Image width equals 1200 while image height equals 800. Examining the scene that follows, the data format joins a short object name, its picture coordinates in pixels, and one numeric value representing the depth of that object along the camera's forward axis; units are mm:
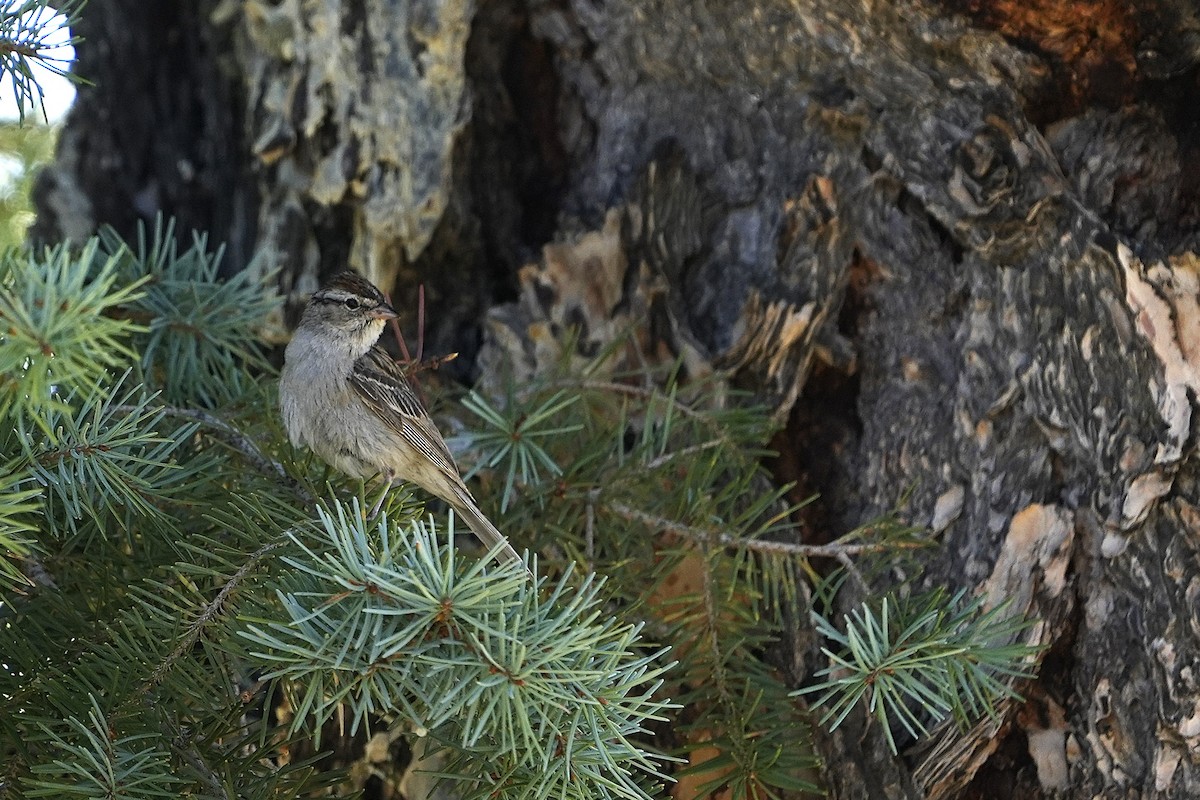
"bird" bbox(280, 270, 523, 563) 6645
